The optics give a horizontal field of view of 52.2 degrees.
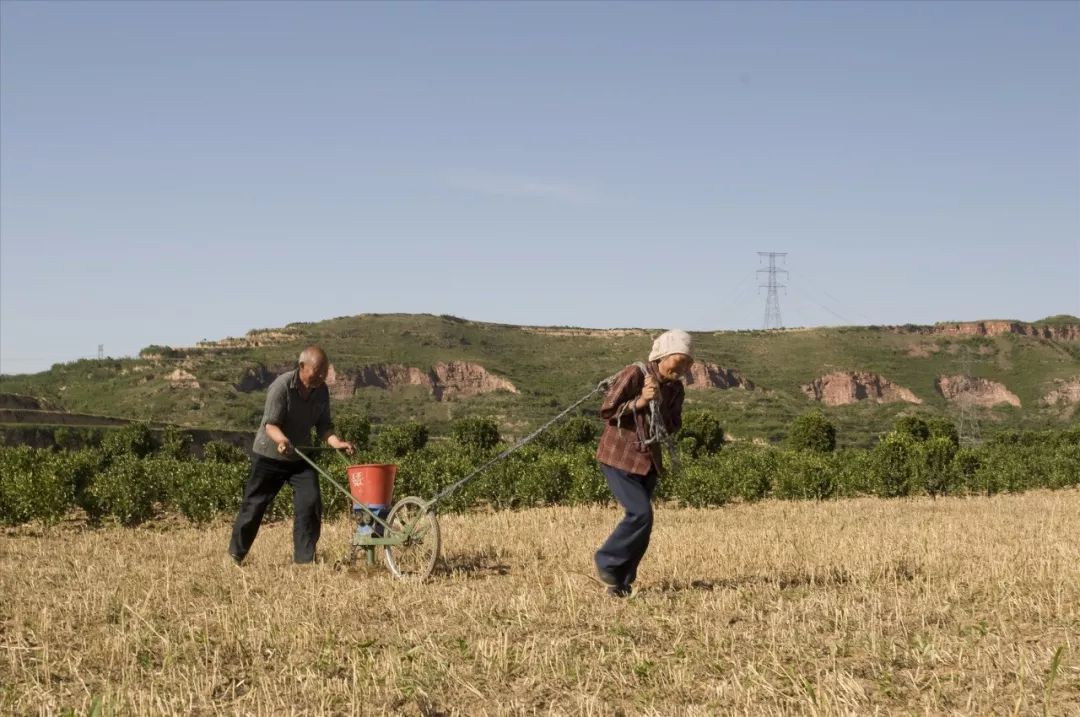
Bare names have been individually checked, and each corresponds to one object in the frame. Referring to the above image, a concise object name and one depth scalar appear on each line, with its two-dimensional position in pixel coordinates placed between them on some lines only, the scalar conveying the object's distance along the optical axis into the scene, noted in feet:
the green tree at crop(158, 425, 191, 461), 105.60
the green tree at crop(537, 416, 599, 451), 141.08
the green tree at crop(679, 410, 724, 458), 153.28
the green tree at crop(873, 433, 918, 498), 72.90
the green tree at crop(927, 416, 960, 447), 157.38
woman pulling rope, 24.85
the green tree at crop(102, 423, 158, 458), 128.76
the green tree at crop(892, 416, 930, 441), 160.89
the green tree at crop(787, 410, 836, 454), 158.10
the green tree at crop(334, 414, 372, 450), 133.18
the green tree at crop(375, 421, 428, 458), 111.14
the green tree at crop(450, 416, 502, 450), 144.05
